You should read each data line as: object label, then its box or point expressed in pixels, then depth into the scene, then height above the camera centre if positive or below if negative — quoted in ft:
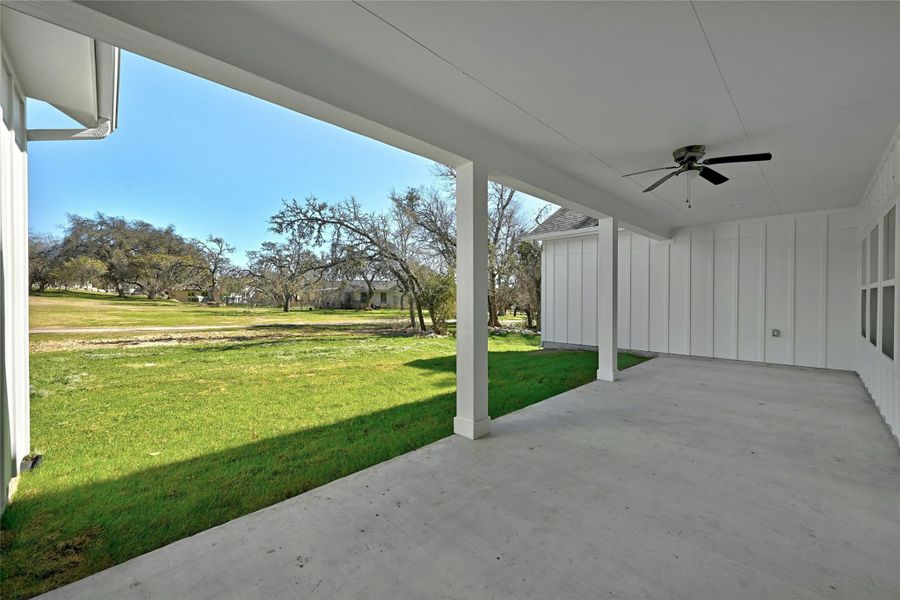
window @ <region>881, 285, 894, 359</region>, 11.05 -0.75
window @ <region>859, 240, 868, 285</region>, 16.25 +1.38
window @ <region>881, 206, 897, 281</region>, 10.85 +1.65
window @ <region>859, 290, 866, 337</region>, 16.38 -0.78
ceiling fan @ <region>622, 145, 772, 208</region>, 11.04 +4.06
